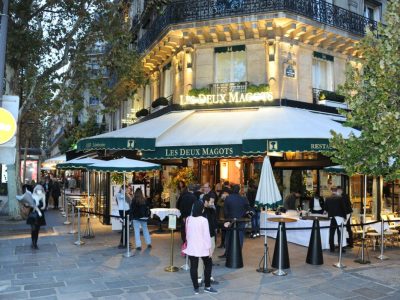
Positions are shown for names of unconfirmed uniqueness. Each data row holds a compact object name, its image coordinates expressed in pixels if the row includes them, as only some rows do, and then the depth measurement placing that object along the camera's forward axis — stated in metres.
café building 14.16
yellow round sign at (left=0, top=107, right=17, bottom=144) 5.91
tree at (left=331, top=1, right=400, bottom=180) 6.77
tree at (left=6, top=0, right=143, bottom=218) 15.27
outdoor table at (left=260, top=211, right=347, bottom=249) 11.47
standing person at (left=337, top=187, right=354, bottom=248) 11.27
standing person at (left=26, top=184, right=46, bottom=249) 11.06
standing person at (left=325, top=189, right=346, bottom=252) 11.03
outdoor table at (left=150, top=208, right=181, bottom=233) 13.21
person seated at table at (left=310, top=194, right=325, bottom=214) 13.30
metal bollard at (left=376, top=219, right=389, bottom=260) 10.31
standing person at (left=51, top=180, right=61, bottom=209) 24.28
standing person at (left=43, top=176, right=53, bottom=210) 23.61
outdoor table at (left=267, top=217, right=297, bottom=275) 8.87
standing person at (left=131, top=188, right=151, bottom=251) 11.02
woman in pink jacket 6.98
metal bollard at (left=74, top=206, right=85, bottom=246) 11.76
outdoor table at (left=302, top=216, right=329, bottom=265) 9.55
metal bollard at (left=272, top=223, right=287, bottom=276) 8.59
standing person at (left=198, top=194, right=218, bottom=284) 7.70
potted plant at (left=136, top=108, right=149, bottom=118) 19.89
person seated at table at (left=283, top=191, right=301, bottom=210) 13.89
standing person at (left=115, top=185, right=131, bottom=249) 11.27
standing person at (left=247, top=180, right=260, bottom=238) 13.36
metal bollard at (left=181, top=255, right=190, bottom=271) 8.84
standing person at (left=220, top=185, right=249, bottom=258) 9.64
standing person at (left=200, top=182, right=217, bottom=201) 11.29
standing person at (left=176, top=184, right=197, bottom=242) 9.88
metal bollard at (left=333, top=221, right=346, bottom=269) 9.32
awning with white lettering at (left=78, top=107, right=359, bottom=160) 12.13
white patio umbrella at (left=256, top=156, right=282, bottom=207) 9.52
